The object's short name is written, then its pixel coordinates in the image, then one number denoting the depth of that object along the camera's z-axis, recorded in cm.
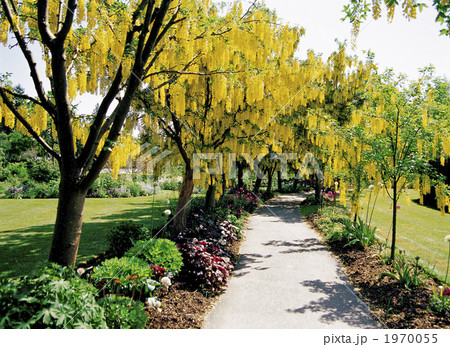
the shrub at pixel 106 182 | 1764
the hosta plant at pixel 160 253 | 434
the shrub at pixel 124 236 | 588
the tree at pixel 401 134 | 535
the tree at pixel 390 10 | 283
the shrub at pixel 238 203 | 1114
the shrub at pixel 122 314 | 290
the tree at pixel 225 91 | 525
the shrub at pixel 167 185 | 1529
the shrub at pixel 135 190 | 1828
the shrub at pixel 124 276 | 346
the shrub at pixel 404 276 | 471
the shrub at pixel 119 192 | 1732
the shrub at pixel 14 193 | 1443
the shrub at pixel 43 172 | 1744
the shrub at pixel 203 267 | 473
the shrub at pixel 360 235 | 692
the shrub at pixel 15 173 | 1714
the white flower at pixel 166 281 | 354
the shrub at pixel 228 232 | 747
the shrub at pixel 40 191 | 1477
